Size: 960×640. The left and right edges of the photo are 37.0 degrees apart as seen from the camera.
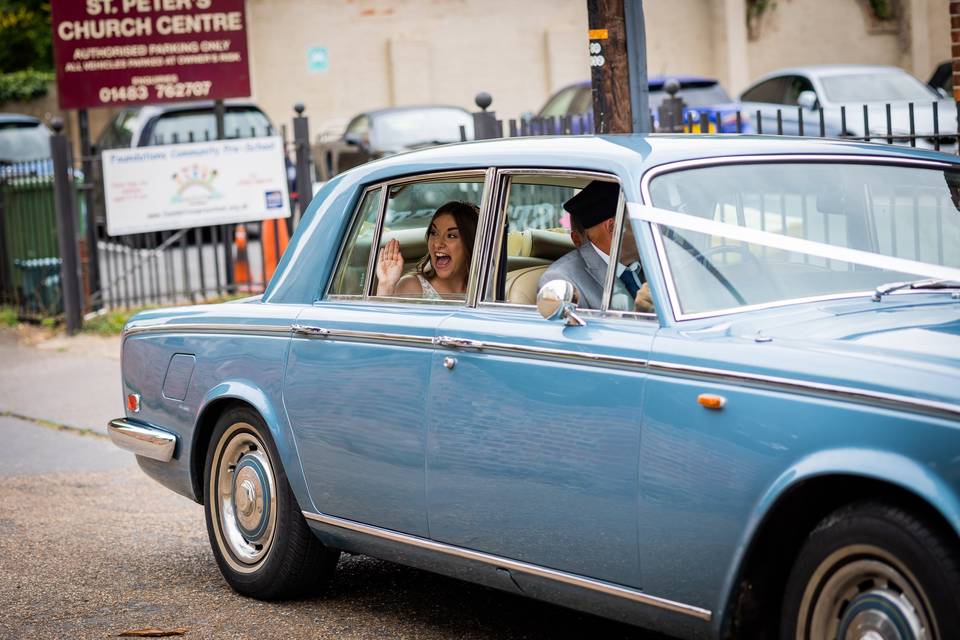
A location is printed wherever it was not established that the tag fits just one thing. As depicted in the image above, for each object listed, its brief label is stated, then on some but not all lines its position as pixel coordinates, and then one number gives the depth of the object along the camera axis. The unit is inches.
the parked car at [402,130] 786.8
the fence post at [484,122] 427.2
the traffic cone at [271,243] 544.4
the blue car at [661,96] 772.6
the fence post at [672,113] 424.5
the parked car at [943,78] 877.8
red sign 543.2
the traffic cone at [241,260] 620.6
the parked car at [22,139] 899.4
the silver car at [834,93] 685.3
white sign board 517.7
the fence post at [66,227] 511.3
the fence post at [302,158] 520.7
